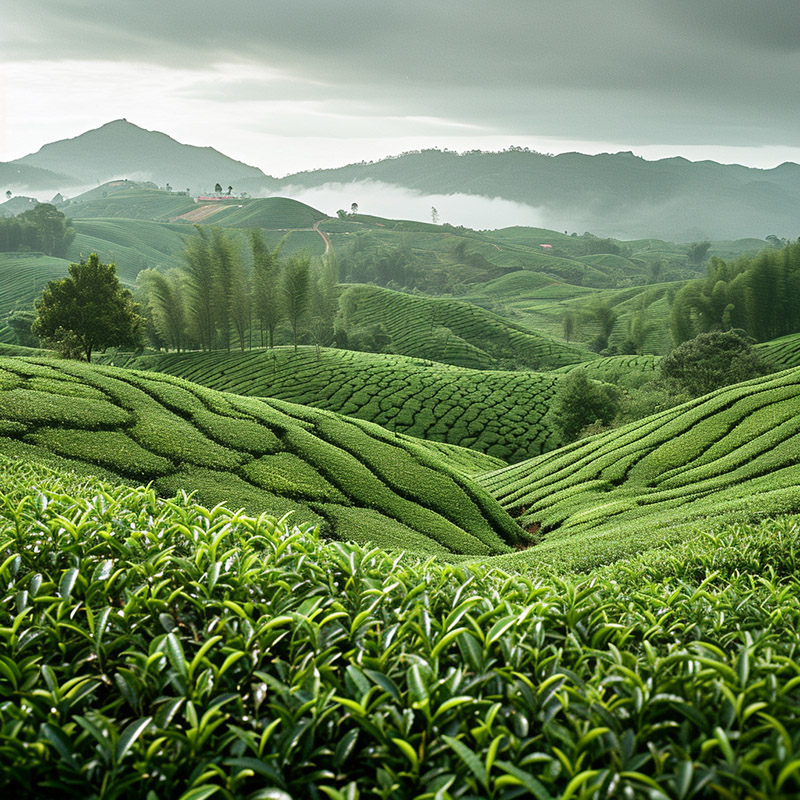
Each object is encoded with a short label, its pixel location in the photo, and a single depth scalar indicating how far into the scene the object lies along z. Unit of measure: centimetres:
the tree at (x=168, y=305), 6000
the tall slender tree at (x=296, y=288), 6066
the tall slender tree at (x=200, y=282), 5959
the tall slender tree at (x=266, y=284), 6272
